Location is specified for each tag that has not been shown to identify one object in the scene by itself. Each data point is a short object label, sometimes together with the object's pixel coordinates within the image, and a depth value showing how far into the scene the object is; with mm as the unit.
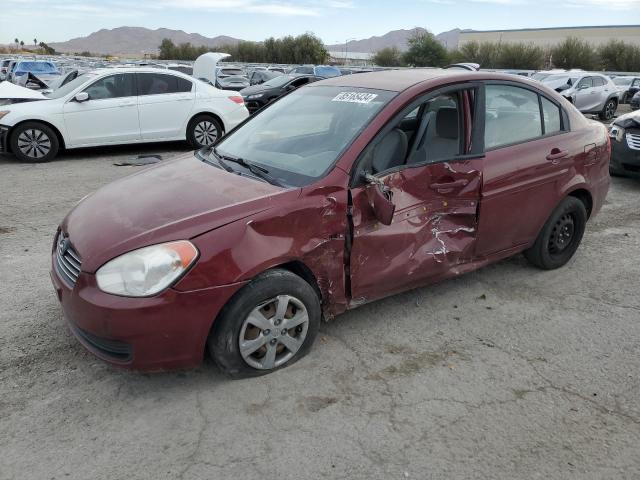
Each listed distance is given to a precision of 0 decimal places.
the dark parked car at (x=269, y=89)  15836
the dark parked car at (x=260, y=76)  23234
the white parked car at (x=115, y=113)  8922
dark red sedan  2779
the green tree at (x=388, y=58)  65750
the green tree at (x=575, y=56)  52969
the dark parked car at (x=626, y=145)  7730
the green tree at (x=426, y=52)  60369
